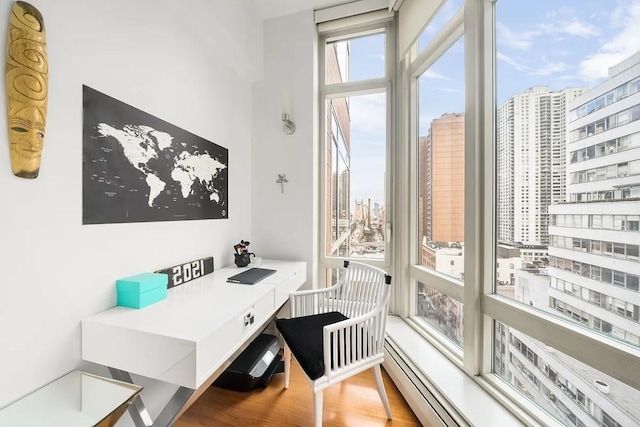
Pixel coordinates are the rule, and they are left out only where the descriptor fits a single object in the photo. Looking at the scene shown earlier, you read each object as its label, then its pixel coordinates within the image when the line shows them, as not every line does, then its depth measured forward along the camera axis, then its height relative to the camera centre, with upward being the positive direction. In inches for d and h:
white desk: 36.6 -19.6
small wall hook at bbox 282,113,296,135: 93.8 +33.8
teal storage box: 46.3 -14.6
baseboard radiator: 52.7 -43.2
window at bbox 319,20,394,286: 97.3 +29.6
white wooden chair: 51.8 -29.2
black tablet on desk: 64.2 -17.2
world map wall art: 43.8 +10.3
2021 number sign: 58.3 -14.7
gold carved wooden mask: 32.9 +17.4
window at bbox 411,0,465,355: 68.4 +9.6
